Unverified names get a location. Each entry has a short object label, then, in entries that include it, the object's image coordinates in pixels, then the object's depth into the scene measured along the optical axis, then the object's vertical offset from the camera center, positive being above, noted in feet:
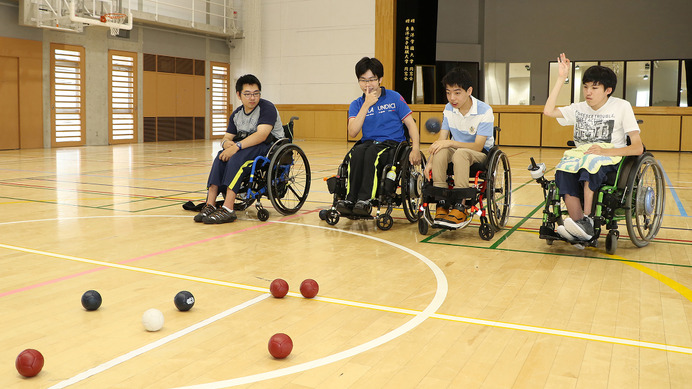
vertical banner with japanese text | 50.01 +8.18
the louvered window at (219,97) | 56.75 +3.99
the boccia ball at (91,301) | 8.09 -1.99
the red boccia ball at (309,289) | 8.77 -1.96
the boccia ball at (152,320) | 7.40 -2.04
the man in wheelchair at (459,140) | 12.91 +0.10
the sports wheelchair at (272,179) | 15.02 -0.87
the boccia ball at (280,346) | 6.57 -2.05
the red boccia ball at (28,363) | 6.05 -2.08
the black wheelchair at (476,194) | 12.84 -0.98
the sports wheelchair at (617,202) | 11.58 -1.01
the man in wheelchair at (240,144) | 14.76 -0.05
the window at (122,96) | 47.24 +3.29
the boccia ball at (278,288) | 8.74 -1.96
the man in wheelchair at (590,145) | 11.54 +0.02
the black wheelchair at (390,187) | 13.66 -0.91
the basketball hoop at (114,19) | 40.80 +7.78
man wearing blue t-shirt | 13.69 +0.28
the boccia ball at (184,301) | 8.10 -1.98
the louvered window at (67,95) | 43.45 +3.06
